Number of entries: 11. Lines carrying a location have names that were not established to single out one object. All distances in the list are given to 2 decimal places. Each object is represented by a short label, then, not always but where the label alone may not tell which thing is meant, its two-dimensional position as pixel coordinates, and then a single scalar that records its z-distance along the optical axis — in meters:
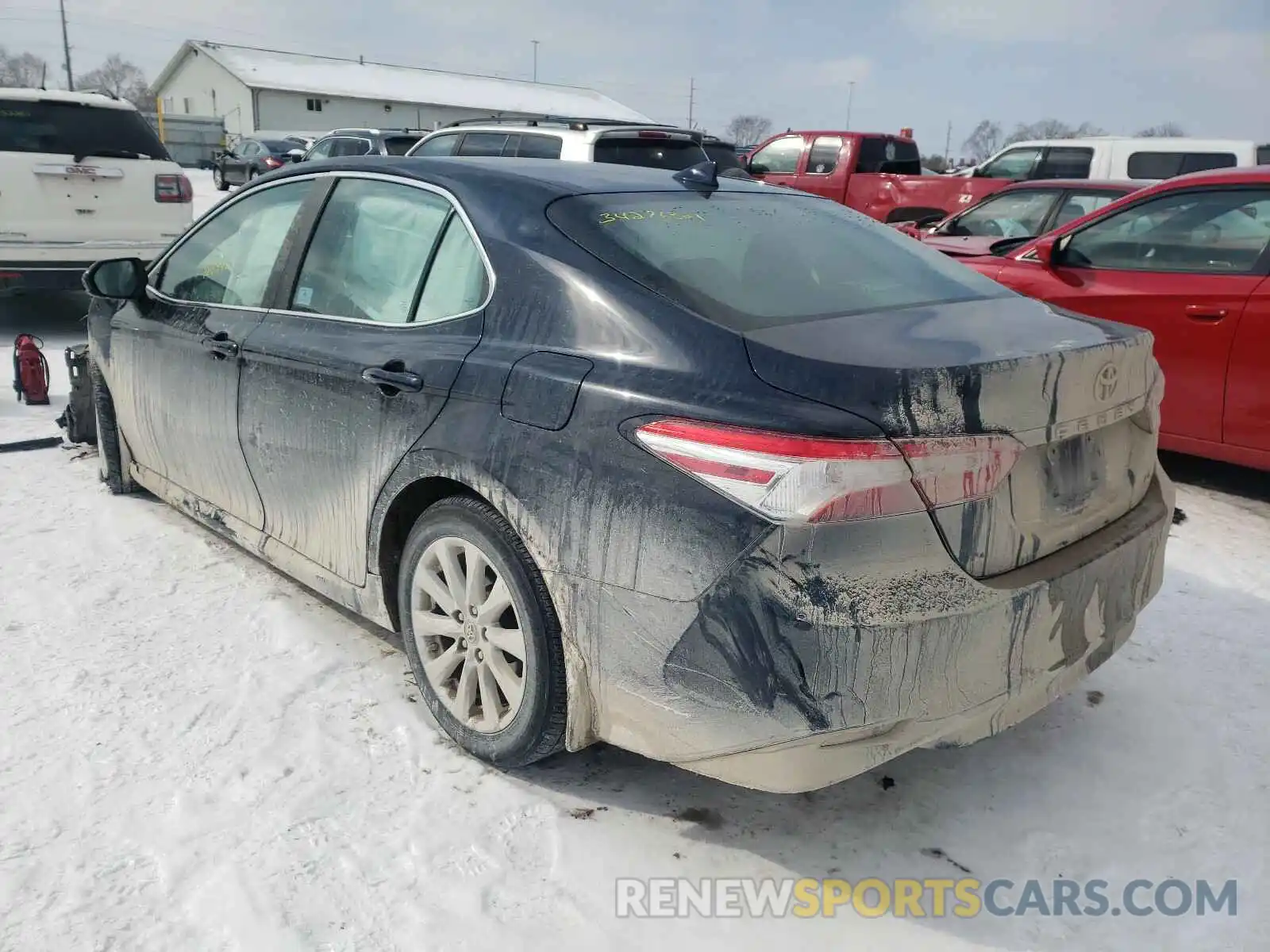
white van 11.65
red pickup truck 11.90
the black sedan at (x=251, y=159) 21.36
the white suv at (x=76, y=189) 7.51
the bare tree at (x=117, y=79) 83.69
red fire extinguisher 6.12
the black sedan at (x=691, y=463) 2.02
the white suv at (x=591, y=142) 8.68
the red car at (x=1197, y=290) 4.60
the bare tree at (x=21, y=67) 78.24
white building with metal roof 54.53
